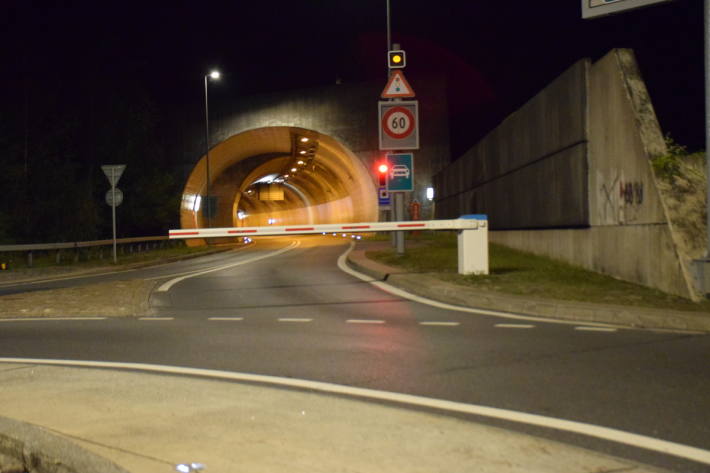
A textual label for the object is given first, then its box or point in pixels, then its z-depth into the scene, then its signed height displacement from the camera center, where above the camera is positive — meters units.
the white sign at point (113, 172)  24.05 +1.64
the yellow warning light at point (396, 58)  19.95 +4.29
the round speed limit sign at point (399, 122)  20.53 +2.65
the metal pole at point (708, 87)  9.63 +1.64
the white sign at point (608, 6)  10.64 +3.05
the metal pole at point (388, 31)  24.26 +6.18
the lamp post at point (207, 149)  40.62 +3.98
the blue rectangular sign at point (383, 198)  36.83 +0.99
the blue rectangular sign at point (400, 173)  20.89 +1.25
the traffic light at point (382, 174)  26.44 +1.61
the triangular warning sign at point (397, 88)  19.69 +3.44
